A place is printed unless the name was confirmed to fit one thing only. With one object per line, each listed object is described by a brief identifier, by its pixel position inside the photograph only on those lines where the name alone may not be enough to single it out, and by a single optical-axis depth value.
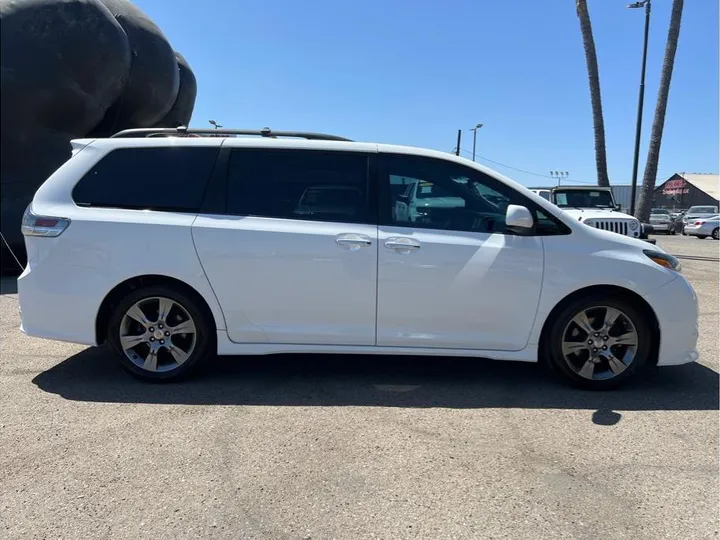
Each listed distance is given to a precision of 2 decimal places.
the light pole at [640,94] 16.52
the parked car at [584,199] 11.77
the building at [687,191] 55.09
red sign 58.38
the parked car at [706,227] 25.64
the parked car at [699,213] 27.63
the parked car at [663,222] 28.81
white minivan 3.92
